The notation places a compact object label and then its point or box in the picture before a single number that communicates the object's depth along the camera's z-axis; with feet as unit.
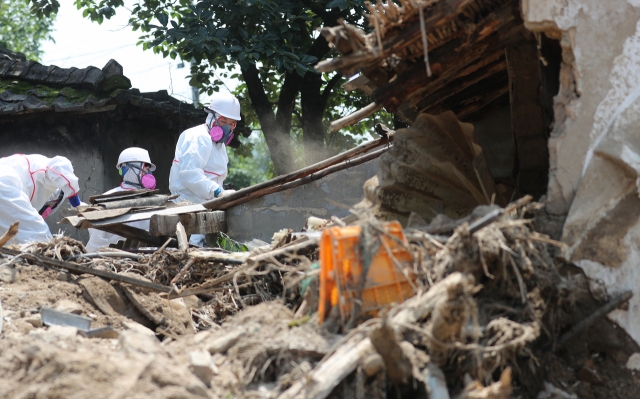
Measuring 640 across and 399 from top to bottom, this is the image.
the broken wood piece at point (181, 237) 23.19
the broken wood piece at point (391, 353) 11.78
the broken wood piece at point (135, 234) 27.84
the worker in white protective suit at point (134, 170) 34.55
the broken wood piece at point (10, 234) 20.17
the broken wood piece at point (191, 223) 26.04
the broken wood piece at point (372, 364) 11.94
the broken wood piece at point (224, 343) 13.89
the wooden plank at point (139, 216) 26.86
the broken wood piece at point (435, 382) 12.24
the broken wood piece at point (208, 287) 19.25
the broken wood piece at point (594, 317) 14.73
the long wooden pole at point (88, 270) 20.26
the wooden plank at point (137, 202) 28.94
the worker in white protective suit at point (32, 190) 28.09
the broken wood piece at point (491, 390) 11.54
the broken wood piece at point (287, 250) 17.16
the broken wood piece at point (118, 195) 29.66
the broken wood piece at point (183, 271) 20.89
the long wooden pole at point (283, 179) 28.27
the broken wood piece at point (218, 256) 20.83
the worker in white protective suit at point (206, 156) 31.09
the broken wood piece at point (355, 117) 16.78
